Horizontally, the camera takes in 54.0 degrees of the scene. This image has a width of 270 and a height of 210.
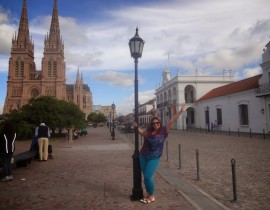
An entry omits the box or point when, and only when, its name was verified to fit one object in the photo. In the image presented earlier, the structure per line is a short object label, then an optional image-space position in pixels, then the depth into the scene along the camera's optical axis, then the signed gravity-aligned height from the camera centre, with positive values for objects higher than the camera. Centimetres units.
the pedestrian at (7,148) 776 -50
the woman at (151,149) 550 -42
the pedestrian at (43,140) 1187 -42
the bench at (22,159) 959 -104
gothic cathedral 9825 +2252
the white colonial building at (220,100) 2866 +393
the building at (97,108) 19112 +1581
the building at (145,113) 9216 +610
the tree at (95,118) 12371 +569
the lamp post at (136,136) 589 -18
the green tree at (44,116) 2662 +160
